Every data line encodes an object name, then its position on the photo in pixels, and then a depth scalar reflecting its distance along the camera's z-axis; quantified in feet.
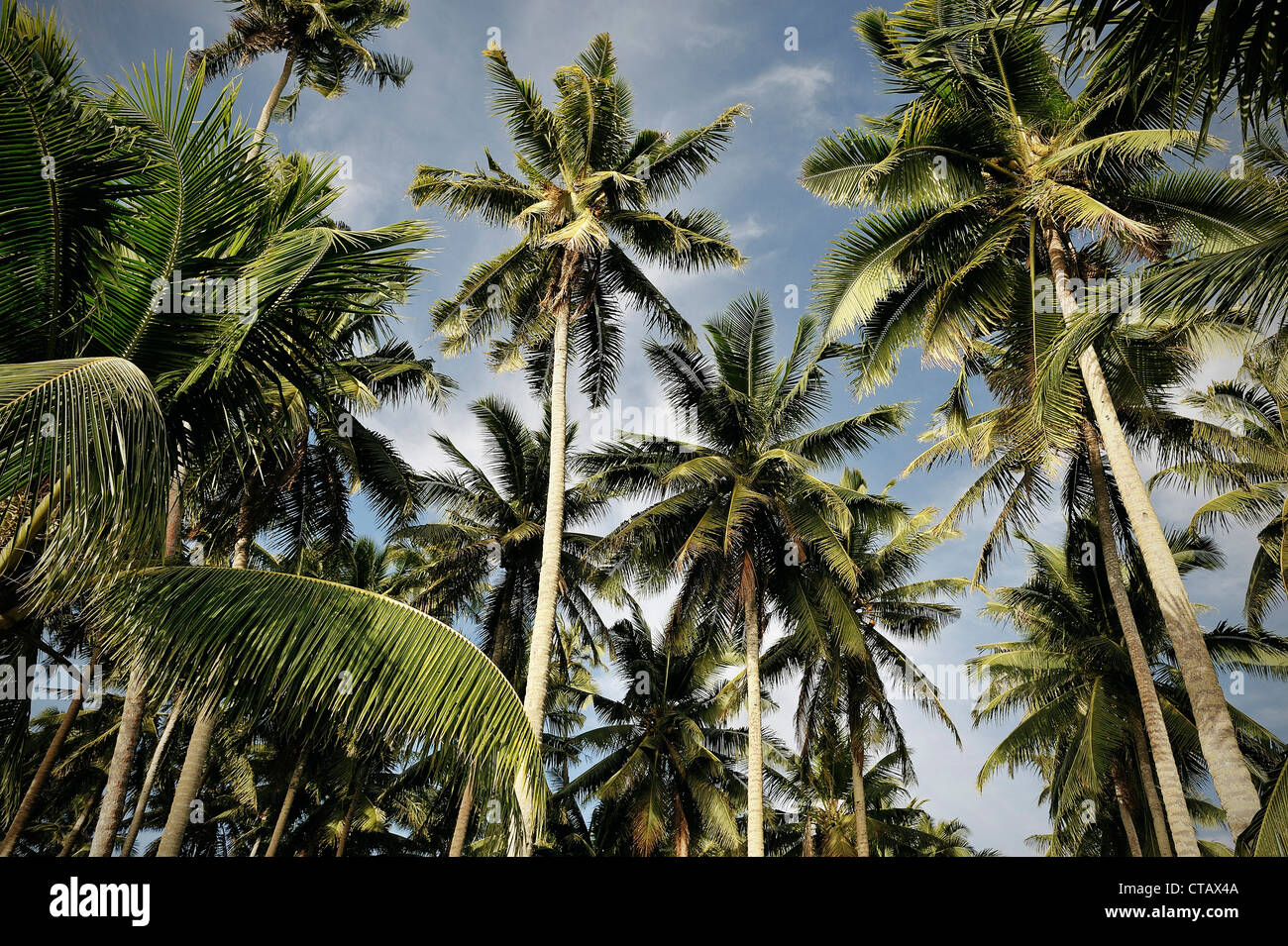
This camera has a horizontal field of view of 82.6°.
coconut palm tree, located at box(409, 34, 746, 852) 48.91
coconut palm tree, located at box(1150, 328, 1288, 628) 47.55
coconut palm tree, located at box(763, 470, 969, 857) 56.70
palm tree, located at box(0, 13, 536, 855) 15.08
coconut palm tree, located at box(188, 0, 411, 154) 52.54
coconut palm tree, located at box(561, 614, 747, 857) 69.82
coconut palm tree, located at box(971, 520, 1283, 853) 62.23
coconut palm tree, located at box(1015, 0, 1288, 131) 14.34
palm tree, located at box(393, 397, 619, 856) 63.57
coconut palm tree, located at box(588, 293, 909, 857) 54.85
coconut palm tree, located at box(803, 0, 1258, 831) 34.71
